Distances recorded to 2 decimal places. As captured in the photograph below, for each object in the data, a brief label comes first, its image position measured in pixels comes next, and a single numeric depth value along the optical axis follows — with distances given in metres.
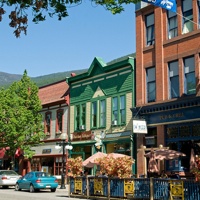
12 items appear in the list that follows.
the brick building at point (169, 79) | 24.81
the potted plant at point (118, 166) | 19.55
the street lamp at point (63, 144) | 29.12
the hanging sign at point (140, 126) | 26.61
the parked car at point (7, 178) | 29.80
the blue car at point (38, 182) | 25.62
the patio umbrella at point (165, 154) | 22.11
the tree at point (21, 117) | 35.59
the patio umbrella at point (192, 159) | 21.66
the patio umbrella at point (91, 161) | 23.94
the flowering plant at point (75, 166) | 23.02
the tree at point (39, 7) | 7.15
